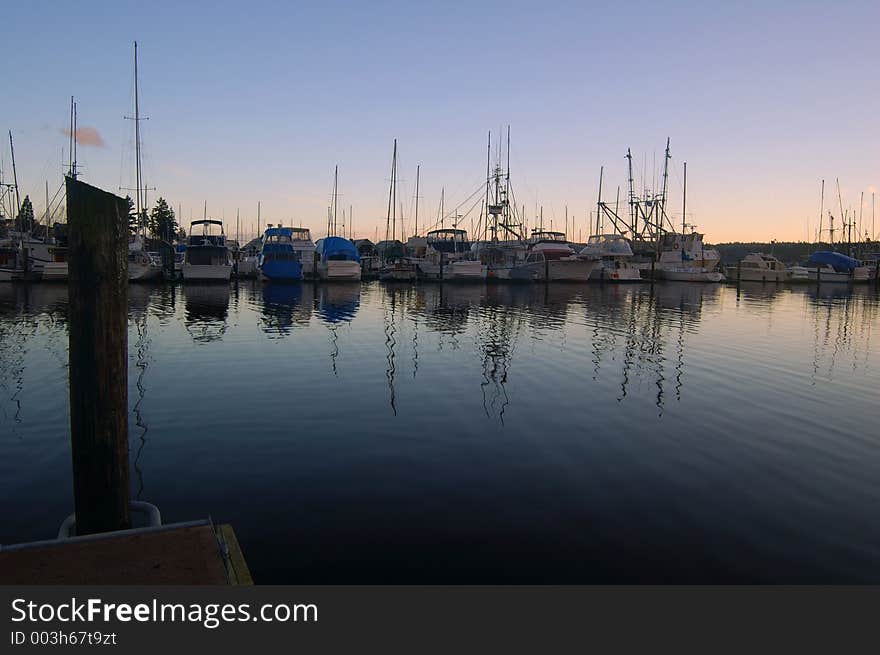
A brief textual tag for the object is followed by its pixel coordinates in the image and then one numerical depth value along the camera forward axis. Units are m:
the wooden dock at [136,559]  4.73
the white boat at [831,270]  79.38
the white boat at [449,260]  65.56
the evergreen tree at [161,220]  114.09
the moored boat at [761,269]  80.12
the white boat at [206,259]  55.59
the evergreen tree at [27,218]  67.15
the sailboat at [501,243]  74.94
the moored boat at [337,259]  61.16
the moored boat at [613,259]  71.06
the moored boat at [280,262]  60.72
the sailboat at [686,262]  76.15
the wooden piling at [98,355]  5.55
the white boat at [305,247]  66.26
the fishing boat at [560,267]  69.12
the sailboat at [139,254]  51.78
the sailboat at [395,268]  67.50
